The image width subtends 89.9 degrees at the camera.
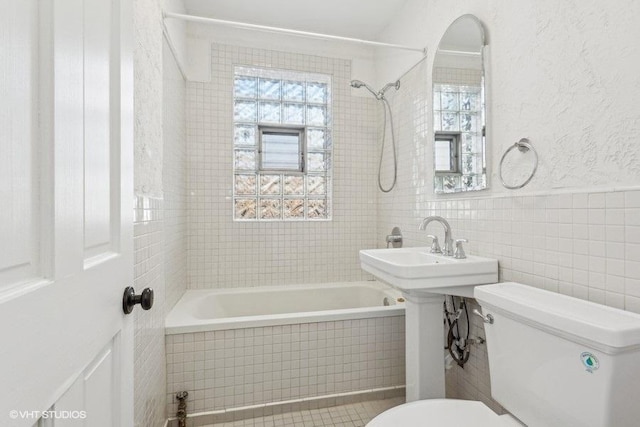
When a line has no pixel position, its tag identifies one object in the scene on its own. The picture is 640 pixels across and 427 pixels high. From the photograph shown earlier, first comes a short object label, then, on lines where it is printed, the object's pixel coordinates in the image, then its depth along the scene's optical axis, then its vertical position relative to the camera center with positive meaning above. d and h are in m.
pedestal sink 1.31 -0.38
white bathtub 1.78 -0.62
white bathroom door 0.37 +0.00
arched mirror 1.56 +0.56
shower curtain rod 1.72 +1.10
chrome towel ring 1.26 +0.26
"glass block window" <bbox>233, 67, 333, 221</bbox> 2.65 +0.58
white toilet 0.76 -0.42
